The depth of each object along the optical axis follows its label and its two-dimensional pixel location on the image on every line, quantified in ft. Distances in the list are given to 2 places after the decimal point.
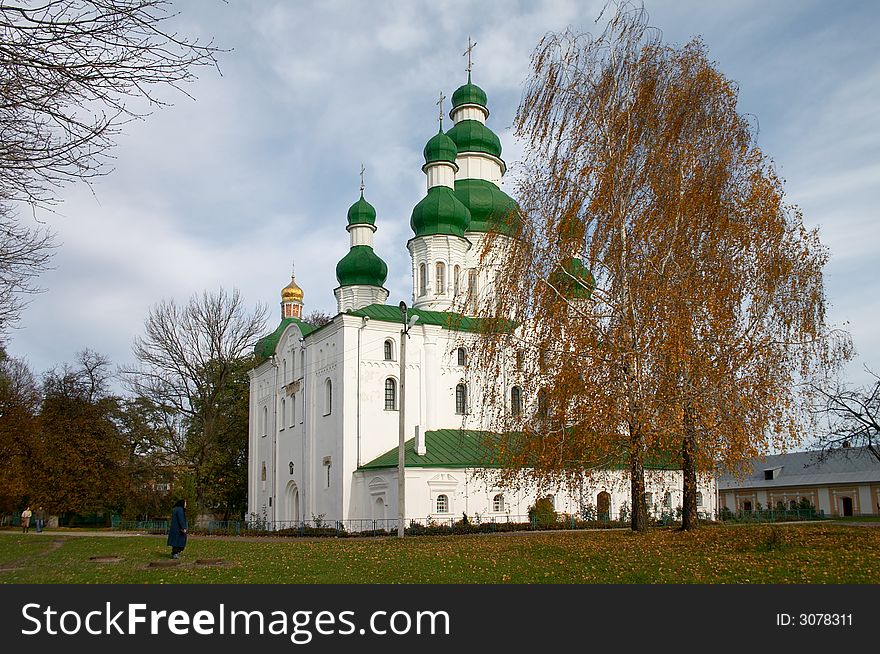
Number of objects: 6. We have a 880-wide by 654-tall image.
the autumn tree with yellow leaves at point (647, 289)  53.31
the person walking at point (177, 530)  48.47
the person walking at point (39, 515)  131.44
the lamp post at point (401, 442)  74.95
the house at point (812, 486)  167.53
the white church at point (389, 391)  103.09
